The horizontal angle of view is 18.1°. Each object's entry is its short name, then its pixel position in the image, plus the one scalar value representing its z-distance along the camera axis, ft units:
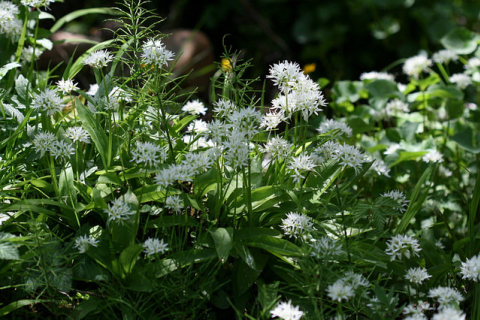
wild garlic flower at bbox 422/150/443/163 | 8.21
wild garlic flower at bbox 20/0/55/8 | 7.57
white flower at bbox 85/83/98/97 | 7.58
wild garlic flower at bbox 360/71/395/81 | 9.10
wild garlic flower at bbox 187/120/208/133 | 7.45
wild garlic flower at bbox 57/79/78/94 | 7.25
